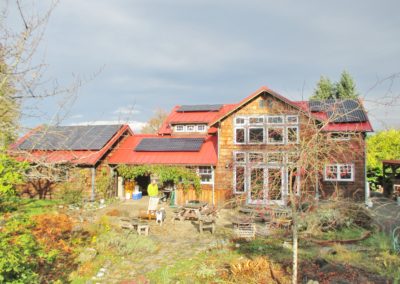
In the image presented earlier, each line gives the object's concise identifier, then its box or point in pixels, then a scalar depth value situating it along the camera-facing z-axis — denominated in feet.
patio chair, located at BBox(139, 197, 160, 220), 51.90
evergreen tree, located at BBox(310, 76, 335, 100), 151.34
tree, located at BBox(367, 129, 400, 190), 93.66
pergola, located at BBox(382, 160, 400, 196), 73.61
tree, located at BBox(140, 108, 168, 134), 174.91
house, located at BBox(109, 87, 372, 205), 62.75
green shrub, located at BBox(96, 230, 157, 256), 34.30
